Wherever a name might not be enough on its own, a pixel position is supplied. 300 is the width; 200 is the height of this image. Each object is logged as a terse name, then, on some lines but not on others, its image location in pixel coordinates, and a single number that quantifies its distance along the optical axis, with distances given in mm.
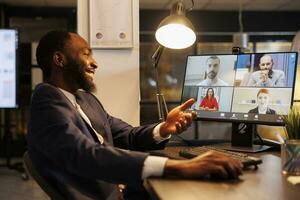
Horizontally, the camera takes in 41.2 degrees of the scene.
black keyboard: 1458
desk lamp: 1904
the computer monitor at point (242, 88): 1754
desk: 1094
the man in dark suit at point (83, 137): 1186
